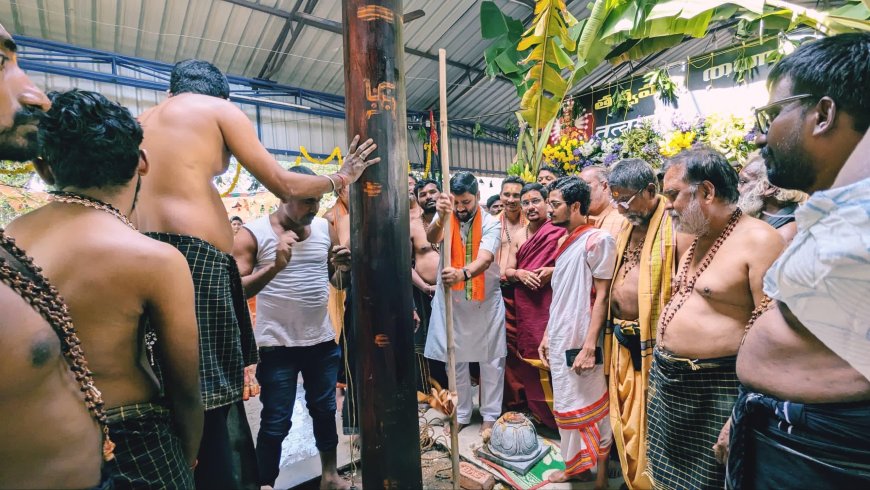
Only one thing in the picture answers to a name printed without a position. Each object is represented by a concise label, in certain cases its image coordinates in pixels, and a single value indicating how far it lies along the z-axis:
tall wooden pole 1.48
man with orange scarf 3.81
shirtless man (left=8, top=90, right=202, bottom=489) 1.08
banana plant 4.08
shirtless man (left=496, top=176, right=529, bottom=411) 4.23
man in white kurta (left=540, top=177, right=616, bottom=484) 2.96
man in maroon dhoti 3.83
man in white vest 2.67
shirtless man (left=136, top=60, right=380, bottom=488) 1.65
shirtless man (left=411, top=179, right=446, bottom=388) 4.12
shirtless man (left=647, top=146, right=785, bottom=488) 1.86
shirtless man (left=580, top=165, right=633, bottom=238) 4.05
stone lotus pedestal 3.21
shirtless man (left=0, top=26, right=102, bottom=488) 0.86
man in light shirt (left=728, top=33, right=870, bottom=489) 0.92
